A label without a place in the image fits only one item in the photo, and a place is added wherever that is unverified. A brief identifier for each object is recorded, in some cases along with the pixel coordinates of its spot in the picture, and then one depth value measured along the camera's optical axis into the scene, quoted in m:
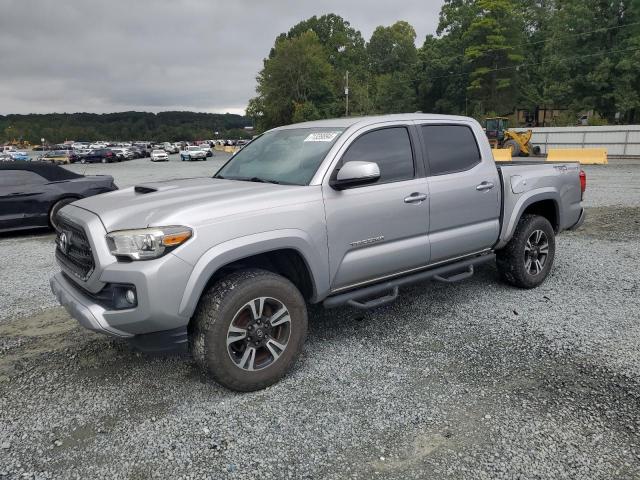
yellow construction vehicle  26.88
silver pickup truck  3.00
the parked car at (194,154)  44.81
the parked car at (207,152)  46.73
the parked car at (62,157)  49.49
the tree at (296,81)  66.12
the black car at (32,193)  8.97
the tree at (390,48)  86.00
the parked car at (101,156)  47.66
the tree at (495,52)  50.47
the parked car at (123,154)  50.78
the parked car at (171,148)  69.38
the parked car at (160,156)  47.53
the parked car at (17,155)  49.70
